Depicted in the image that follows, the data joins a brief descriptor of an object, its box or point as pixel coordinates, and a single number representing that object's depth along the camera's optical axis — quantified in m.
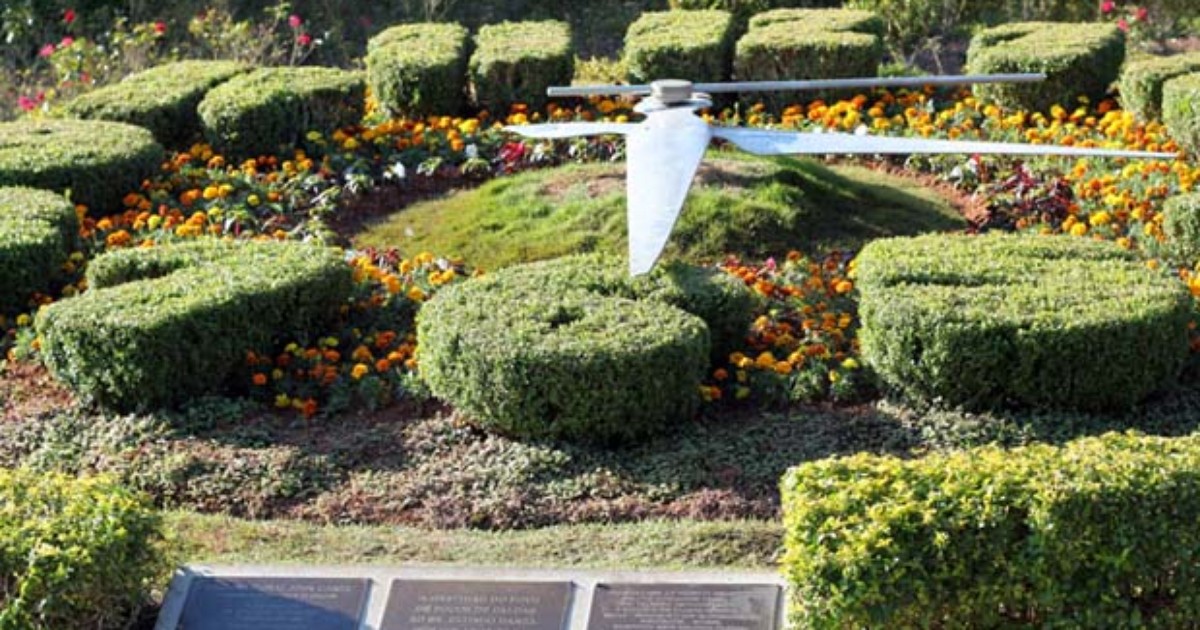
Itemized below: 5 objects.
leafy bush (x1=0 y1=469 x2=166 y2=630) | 6.97
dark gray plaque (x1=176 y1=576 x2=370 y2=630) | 7.28
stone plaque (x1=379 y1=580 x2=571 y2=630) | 7.21
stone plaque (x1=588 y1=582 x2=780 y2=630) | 7.06
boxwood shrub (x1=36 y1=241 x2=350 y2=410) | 9.13
